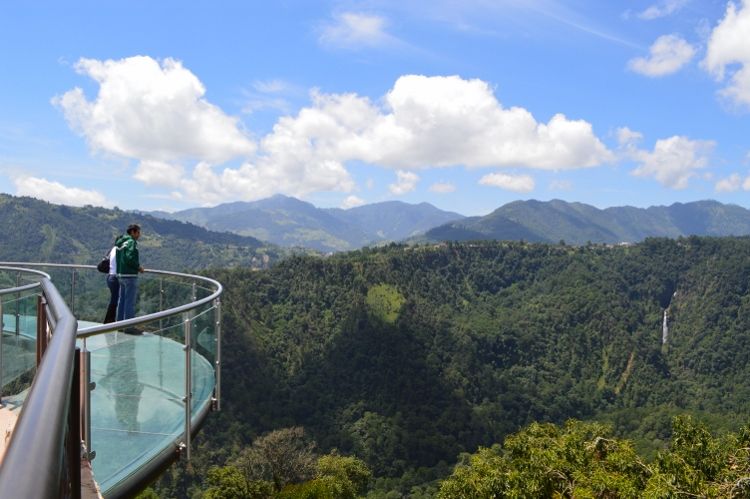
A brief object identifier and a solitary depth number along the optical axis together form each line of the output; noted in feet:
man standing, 26.48
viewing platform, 3.86
